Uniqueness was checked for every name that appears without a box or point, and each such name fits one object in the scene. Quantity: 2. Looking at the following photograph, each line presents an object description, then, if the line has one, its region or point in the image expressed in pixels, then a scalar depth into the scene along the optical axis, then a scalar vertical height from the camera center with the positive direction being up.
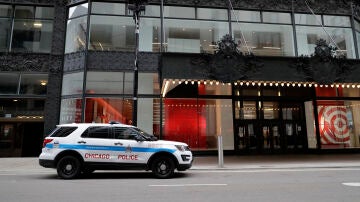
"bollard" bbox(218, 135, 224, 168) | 13.38 -0.53
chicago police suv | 10.40 -0.42
